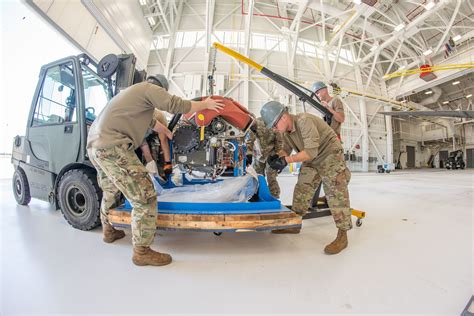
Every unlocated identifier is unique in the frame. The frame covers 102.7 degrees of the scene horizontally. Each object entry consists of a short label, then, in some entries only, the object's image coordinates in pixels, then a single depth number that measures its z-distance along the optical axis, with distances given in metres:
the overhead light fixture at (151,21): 10.45
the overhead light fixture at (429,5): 7.77
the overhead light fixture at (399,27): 9.06
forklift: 2.15
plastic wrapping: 1.89
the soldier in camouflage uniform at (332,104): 2.55
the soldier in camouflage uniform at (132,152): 1.42
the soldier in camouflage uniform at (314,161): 1.81
